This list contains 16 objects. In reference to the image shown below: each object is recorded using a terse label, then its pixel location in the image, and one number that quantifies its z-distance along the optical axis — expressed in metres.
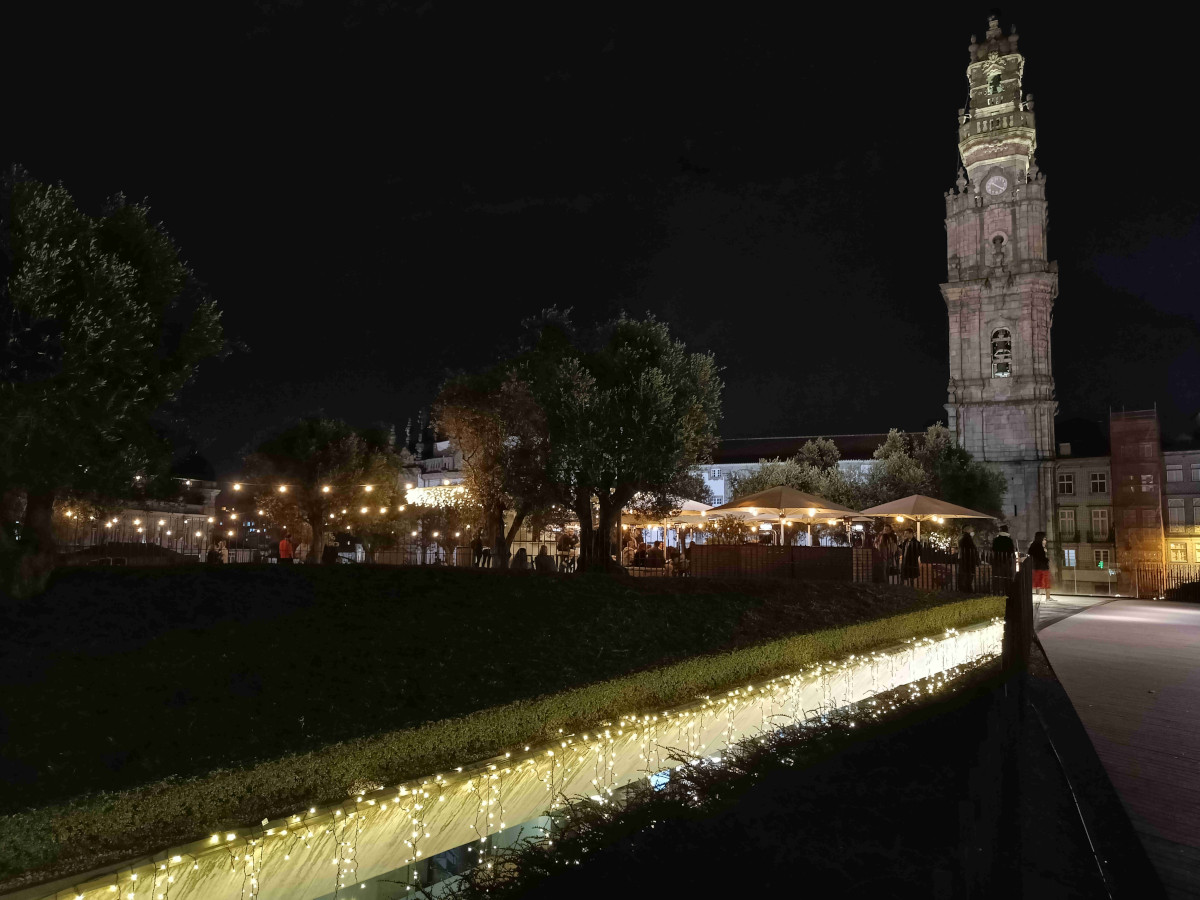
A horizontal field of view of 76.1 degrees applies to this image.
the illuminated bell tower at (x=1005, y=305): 60.59
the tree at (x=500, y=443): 27.33
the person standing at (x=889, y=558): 20.31
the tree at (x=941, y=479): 52.66
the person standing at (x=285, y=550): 26.86
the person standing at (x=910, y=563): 20.05
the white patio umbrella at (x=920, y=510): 23.61
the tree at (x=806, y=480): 53.25
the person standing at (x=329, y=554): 31.51
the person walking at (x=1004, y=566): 20.09
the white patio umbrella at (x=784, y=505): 21.91
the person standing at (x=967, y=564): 20.23
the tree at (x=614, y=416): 23.62
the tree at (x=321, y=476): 38.75
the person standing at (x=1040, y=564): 25.59
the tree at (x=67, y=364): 12.79
